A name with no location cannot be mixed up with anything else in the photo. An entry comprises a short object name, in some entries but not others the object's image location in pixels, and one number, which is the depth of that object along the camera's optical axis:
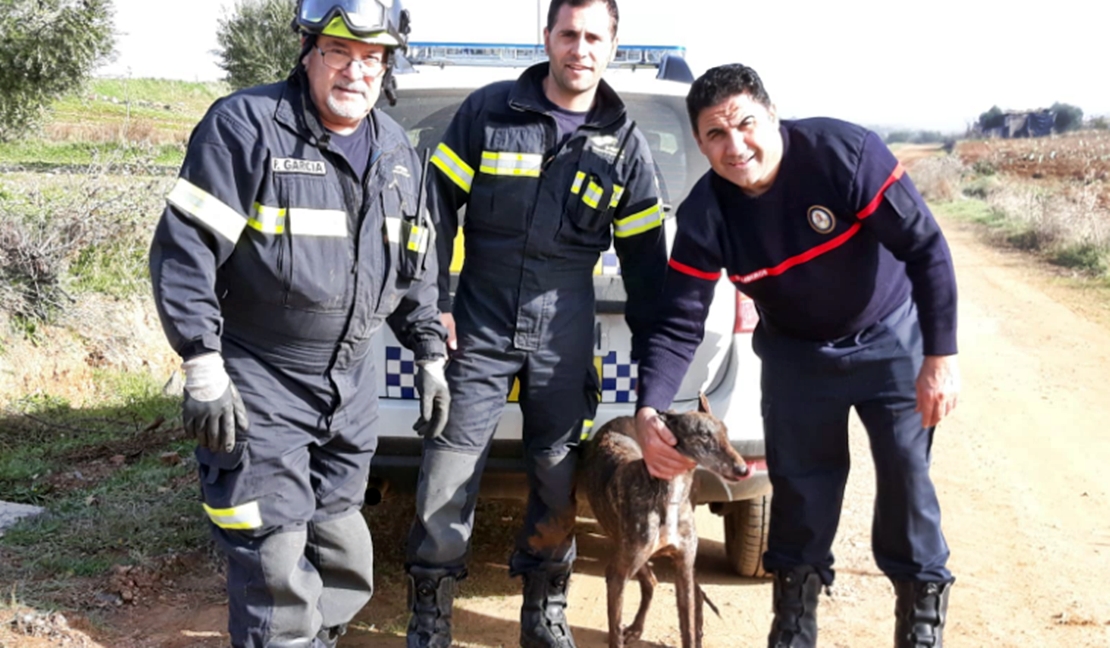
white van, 3.87
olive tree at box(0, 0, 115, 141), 17.44
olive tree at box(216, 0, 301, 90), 24.42
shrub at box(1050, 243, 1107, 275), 12.84
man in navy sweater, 3.07
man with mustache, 2.71
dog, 3.53
